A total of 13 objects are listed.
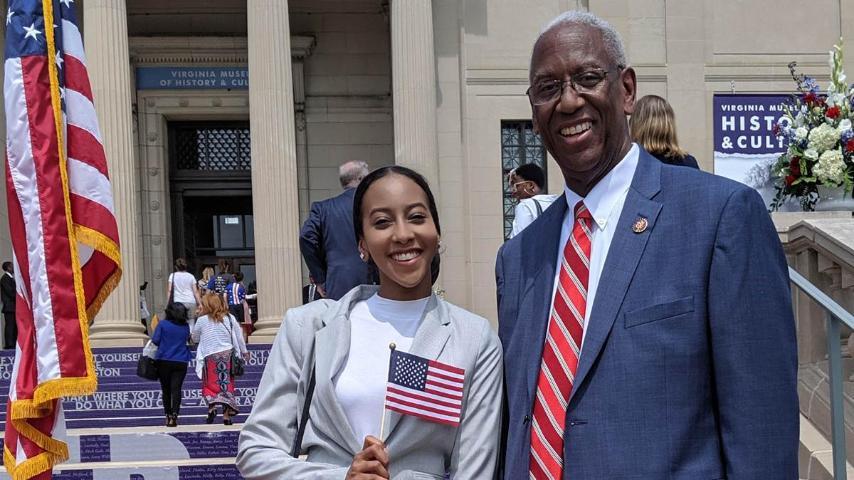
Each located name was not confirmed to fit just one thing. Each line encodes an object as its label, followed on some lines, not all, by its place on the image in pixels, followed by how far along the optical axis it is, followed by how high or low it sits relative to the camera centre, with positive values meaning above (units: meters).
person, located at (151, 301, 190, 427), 14.01 -1.67
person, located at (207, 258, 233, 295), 21.75 -1.21
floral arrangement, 7.68 +0.47
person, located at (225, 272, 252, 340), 22.25 -1.68
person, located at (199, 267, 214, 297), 22.60 -1.14
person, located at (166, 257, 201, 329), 20.56 -1.27
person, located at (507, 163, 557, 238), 7.91 +0.24
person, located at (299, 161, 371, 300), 8.59 -0.18
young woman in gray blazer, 3.20 -0.47
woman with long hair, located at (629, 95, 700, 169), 5.88 +0.43
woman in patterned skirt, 13.96 -1.71
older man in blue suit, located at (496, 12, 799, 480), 2.63 -0.27
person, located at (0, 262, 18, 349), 20.73 -1.36
